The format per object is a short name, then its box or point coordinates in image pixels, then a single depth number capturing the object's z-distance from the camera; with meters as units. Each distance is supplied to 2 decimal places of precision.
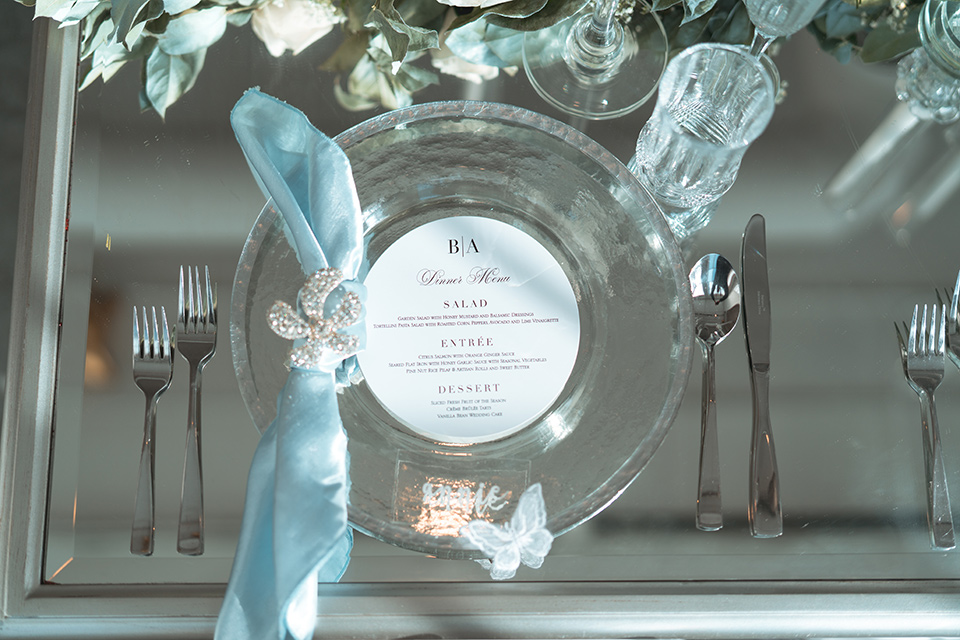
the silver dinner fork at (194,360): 0.56
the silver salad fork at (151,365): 0.58
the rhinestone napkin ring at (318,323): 0.49
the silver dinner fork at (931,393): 0.58
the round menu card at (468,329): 0.56
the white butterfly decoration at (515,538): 0.52
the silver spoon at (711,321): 0.58
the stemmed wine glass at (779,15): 0.58
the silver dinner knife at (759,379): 0.57
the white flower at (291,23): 0.67
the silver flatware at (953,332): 0.61
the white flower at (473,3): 0.54
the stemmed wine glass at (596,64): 0.65
